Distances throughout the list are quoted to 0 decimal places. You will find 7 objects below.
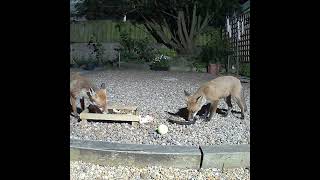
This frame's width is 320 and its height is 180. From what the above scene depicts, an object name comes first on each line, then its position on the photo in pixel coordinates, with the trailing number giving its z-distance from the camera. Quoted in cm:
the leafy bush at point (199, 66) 1230
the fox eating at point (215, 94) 450
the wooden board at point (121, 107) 473
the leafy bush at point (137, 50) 1370
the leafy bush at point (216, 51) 1269
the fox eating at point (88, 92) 439
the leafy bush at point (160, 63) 1270
